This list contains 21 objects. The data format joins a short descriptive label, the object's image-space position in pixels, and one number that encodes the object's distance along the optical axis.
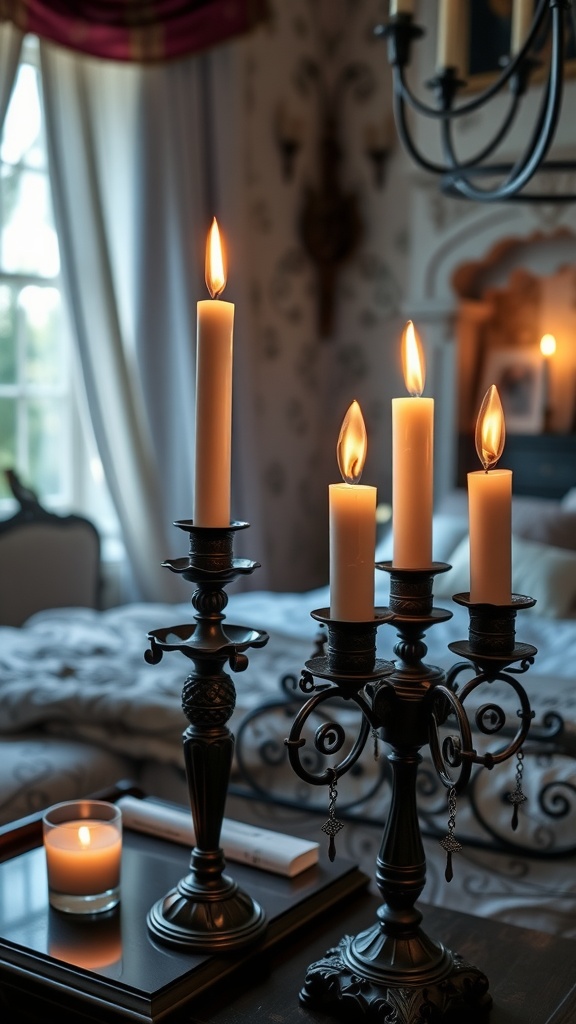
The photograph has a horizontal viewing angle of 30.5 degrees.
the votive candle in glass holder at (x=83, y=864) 1.15
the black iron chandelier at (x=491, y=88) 1.54
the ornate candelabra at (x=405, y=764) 0.83
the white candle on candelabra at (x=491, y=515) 0.86
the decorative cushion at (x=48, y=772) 1.87
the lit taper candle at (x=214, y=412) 0.99
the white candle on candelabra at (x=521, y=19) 1.79
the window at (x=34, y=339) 3.46
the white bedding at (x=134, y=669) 2.05
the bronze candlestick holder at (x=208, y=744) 1.00
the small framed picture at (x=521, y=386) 3.99
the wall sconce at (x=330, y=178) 4.38
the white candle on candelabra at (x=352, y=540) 0.84
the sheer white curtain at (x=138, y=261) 3.44
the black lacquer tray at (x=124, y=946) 0.98
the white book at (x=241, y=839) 1.27
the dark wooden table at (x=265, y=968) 0.98
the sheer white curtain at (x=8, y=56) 3.10
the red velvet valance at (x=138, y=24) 3.19
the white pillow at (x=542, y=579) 2.93
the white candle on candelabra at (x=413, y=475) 0.89
